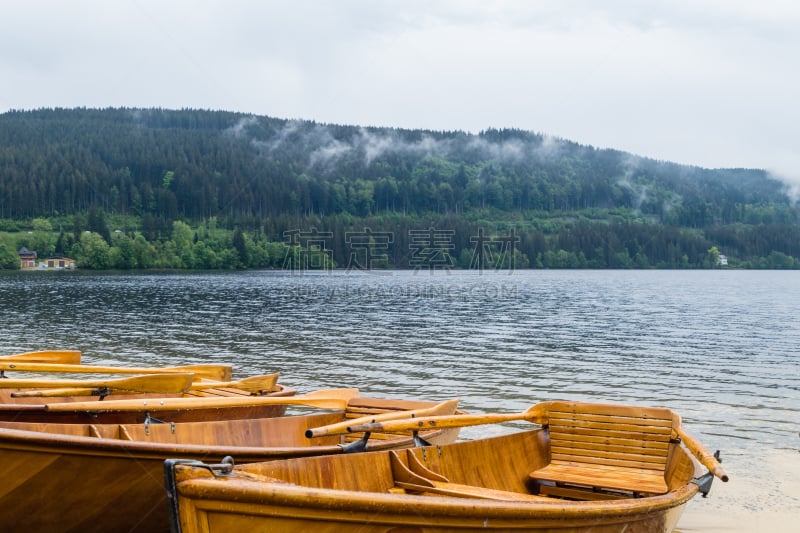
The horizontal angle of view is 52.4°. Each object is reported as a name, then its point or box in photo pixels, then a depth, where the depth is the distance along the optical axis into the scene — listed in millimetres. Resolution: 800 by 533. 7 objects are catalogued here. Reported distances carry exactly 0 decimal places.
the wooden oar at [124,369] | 16484
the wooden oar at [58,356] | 18406
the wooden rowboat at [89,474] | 9203
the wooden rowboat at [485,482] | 6961
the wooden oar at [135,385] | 13703
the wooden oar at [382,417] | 9977
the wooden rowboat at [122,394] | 12219
